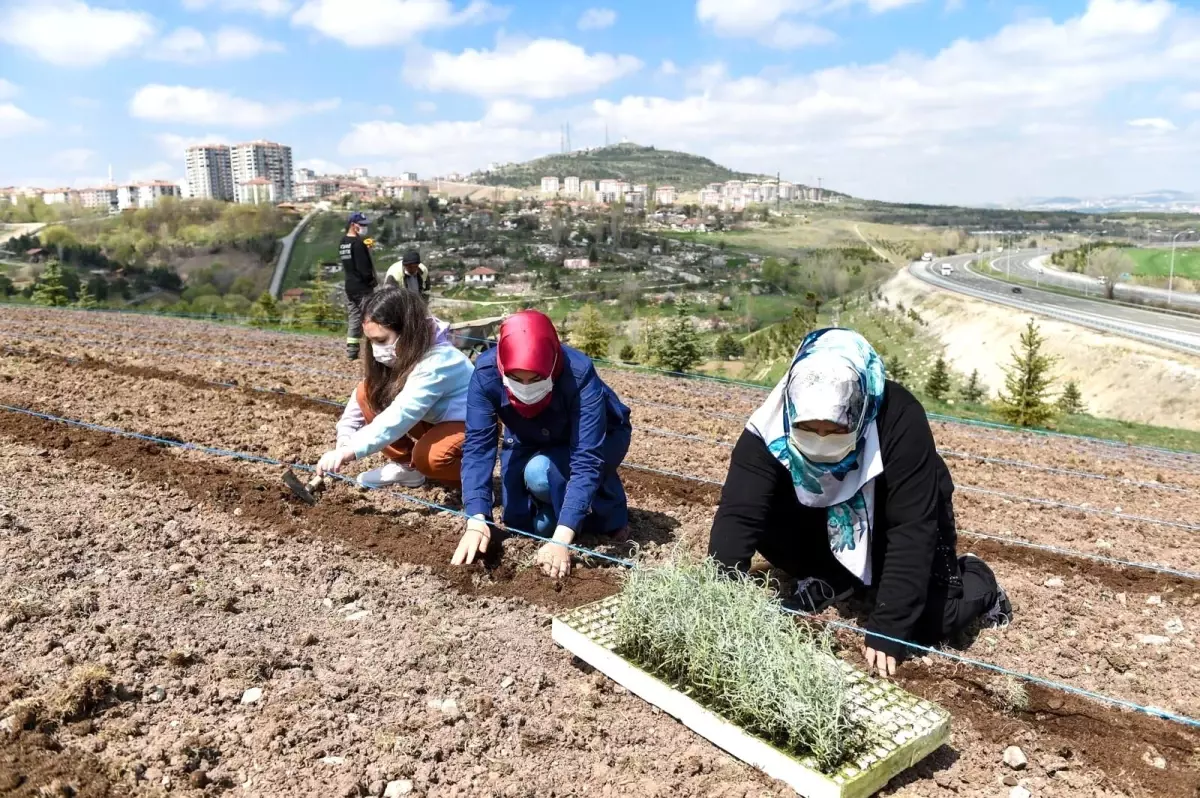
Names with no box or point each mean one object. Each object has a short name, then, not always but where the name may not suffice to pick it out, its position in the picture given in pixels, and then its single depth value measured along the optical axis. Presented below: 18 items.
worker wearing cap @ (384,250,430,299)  8.62
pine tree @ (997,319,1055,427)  16.50
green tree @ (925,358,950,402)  25.02
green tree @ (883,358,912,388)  27.72
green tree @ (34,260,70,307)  26.56
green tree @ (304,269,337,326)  30.55
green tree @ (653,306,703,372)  21.69
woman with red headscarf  3.35
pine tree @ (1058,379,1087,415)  20.91
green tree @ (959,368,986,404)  27.83
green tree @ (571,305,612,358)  23.14
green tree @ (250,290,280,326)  29.17
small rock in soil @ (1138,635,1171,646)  3.29
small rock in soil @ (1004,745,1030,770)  2.47
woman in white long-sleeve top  3.94
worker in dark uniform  8.84
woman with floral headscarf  2.55
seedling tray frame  2.20
